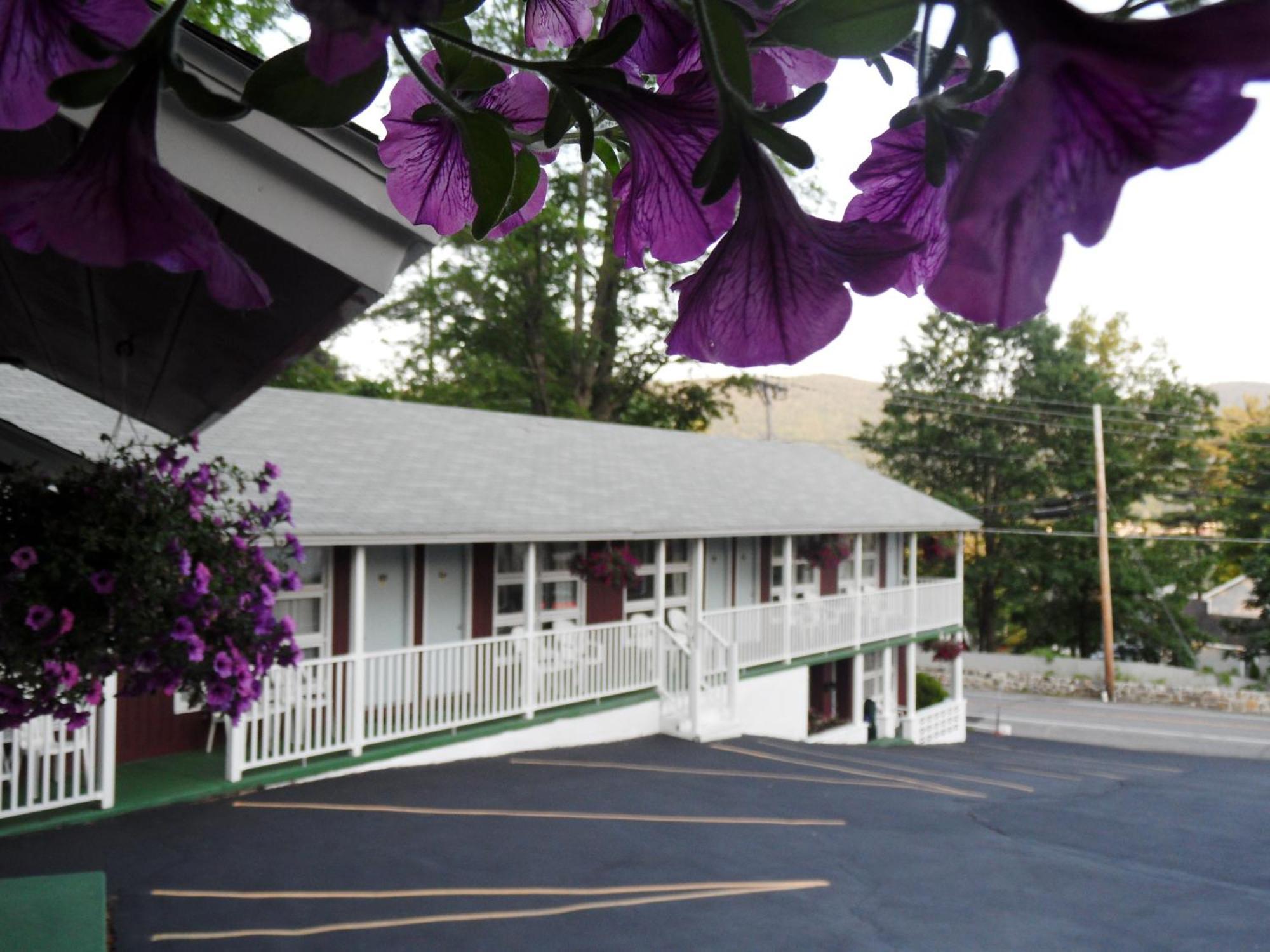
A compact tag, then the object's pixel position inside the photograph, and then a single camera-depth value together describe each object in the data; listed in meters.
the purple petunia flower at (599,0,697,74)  0.59
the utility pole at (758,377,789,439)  26.75
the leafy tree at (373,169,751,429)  22.84
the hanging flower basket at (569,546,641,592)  13.77
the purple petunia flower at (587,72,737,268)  0.51
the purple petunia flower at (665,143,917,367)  0.45
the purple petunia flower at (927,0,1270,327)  0.26
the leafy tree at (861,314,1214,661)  33.03
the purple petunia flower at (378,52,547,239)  0.65
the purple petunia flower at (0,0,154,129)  0.46
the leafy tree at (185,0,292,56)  11.12
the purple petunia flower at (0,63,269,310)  0.38
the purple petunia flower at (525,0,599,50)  0.67
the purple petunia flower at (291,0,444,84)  0.29
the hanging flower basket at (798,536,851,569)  18.58
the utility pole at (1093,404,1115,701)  26.77
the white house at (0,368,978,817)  9.70
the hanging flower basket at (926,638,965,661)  21.83
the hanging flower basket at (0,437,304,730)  3.53
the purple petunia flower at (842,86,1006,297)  0.53
